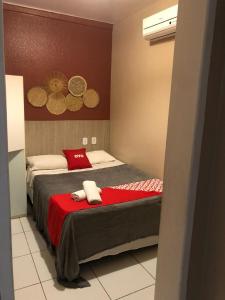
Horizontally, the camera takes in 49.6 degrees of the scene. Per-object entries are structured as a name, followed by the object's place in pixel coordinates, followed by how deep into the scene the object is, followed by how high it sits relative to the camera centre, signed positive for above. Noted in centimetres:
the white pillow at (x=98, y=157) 378 -76
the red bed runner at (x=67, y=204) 217 -89
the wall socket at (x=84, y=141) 409 -55
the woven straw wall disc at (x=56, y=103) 371 +5
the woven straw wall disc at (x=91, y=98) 397 +15
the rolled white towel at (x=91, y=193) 226 -81
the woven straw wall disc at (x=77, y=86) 380 +34
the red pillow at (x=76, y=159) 351 -75
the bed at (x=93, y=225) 206 -108
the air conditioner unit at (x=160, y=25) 265 +98
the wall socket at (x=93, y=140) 419 -54
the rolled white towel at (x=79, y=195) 234 -84
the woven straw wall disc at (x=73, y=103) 383 +7
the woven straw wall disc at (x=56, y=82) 368 +36
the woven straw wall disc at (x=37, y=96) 355 +14
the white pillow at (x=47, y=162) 334 -78
